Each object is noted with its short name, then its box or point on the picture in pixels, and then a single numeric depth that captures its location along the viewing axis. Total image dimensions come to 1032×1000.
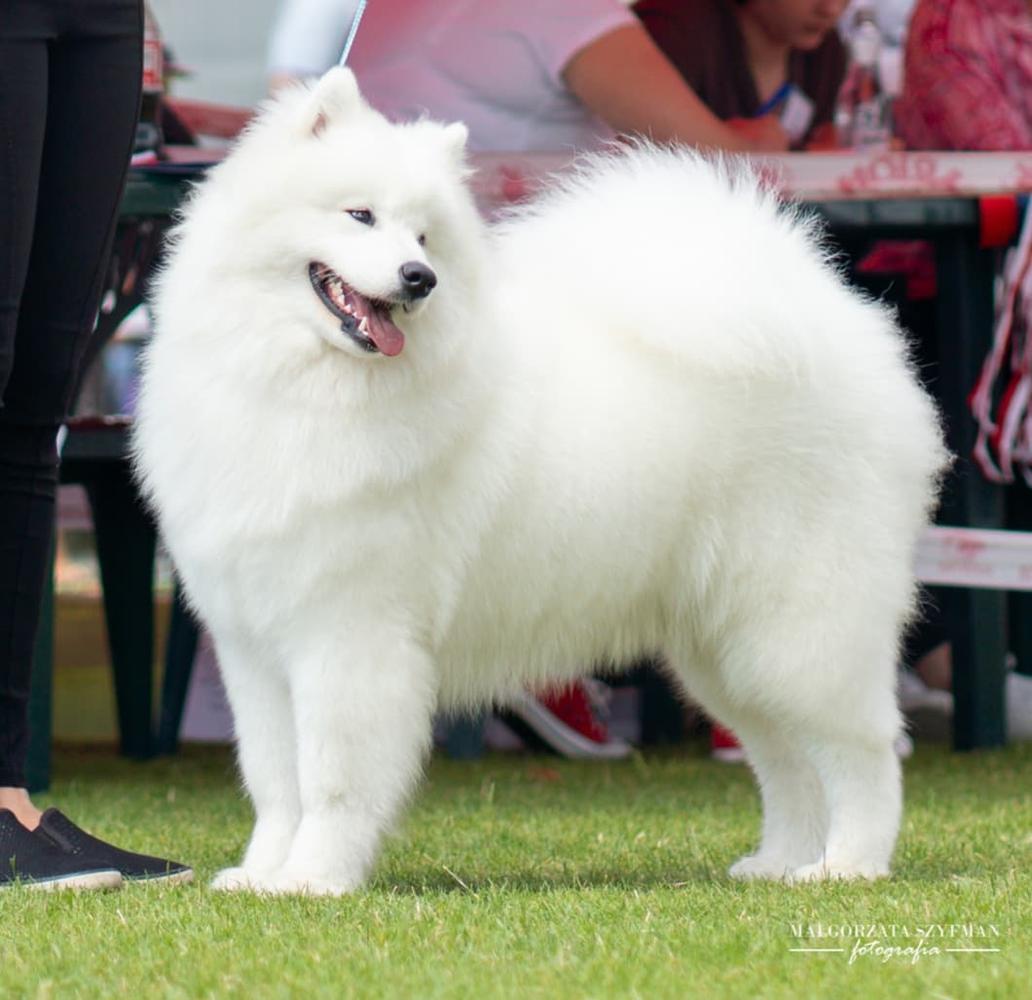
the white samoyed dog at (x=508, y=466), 5.70
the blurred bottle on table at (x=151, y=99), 8.75
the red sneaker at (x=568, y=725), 10.79
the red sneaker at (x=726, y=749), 10.31
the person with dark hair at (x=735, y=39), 11.42
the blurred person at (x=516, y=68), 9.47
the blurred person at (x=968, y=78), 10.50
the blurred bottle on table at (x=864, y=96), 11.17
